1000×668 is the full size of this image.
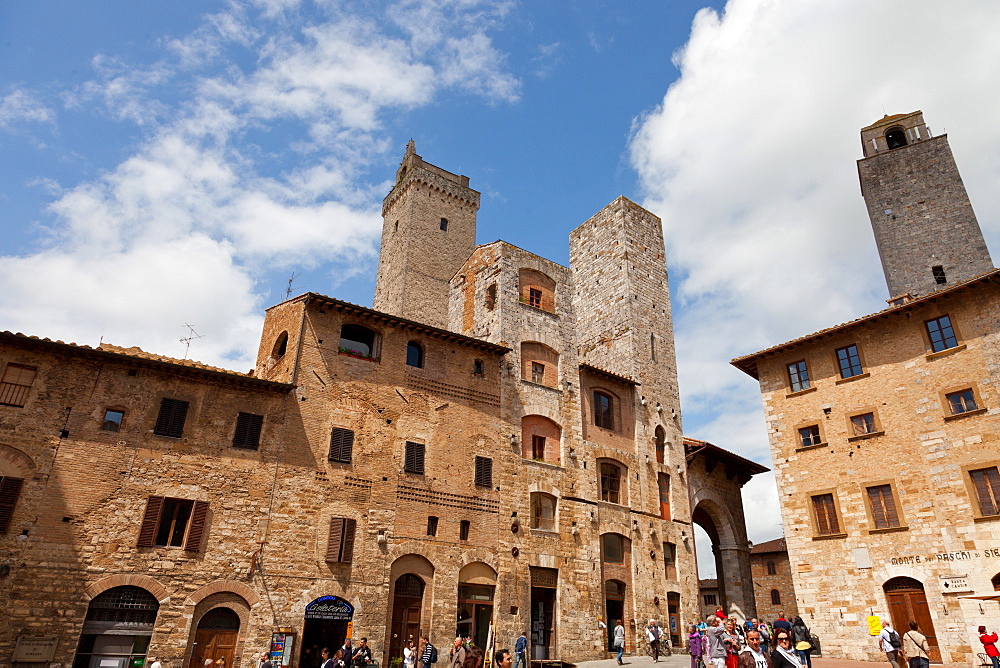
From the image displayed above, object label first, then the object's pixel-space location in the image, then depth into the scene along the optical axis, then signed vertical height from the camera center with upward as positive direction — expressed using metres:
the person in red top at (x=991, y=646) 13.93 -0.40
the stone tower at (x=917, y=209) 36.03 +23.35
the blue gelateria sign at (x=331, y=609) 19.38 +0.07
